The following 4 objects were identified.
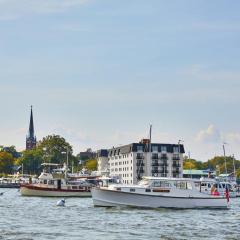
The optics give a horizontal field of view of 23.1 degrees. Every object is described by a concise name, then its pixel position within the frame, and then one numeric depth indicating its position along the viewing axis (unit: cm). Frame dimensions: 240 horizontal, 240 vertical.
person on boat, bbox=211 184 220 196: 7550
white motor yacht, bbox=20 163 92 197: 11138
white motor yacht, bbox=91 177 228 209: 7081
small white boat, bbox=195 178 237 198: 7715
